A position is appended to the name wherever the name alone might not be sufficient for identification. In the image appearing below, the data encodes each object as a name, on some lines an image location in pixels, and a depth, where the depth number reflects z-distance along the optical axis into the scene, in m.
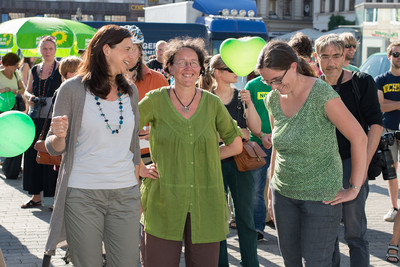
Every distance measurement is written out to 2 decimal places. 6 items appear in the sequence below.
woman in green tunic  3.87
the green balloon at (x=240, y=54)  5.14
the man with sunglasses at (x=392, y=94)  7.39
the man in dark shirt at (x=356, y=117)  4.48
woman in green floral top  3.68
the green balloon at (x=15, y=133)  3.68
